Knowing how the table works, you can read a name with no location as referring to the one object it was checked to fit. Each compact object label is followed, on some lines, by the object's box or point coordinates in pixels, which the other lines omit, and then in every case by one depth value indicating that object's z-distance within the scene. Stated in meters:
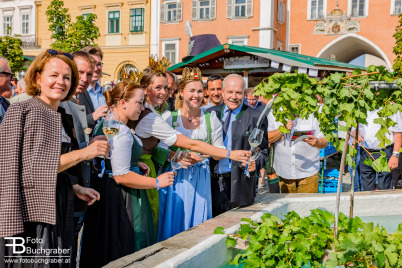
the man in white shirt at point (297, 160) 4.85
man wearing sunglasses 3.99
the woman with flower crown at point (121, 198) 3.03
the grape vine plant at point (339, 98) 2.59
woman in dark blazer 2.18
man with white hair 3.70
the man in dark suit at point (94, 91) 4.38
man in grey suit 2.75
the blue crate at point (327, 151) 7.25
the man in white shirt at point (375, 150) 5.60
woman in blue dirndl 3.70
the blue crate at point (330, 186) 6.64
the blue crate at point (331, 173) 6.73
